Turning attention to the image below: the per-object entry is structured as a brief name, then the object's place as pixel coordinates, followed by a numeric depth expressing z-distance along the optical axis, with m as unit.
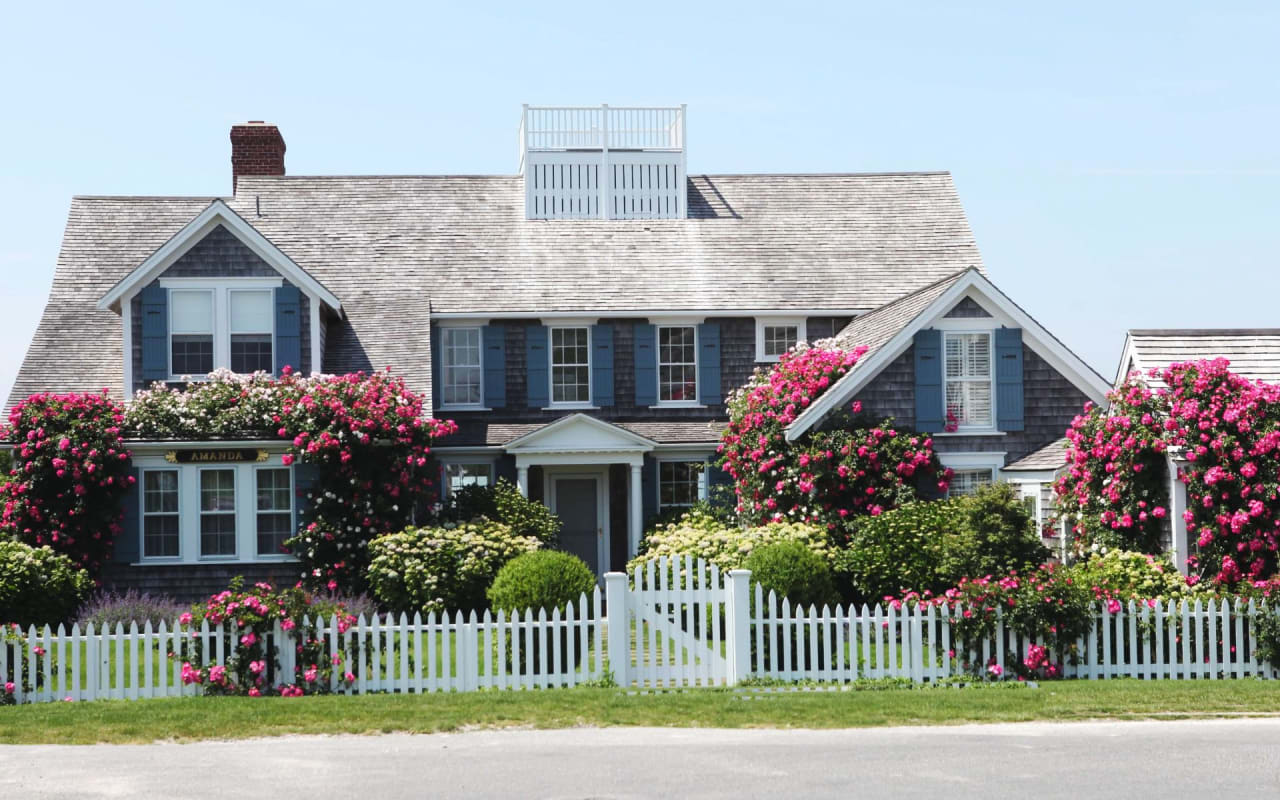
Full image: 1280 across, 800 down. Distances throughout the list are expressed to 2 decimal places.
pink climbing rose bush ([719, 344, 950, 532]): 23.17
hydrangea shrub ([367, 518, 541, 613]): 21.77
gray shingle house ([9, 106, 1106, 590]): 24.11
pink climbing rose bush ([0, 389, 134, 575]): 22.86
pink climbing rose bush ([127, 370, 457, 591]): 23.53
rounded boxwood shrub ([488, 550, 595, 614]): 17.66
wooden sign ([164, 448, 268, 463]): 23.81
